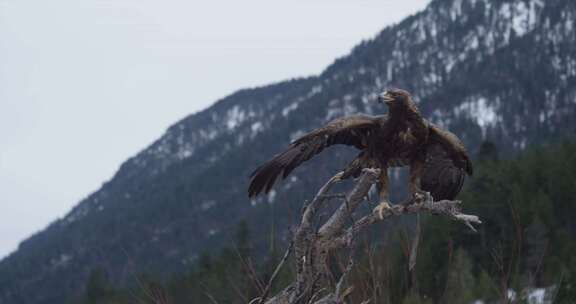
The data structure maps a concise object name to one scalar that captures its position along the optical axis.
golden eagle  9.08
